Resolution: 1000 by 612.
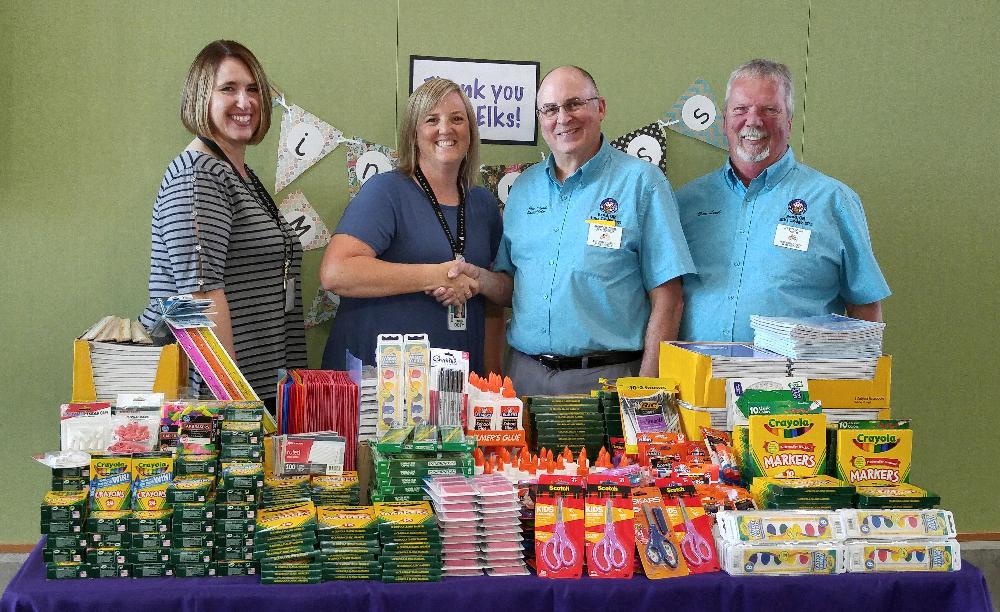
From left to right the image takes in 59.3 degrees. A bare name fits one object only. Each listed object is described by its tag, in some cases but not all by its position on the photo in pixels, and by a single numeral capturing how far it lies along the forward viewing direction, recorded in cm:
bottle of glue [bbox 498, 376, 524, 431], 246
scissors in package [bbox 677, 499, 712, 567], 194
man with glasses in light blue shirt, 320
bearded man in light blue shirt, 323
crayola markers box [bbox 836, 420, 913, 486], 217
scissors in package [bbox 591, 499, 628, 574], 190
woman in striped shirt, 279
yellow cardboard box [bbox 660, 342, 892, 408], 252
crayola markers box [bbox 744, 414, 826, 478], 218
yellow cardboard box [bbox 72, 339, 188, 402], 240
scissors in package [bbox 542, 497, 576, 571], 189
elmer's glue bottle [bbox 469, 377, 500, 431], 244
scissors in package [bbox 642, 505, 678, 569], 191
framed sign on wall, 381
